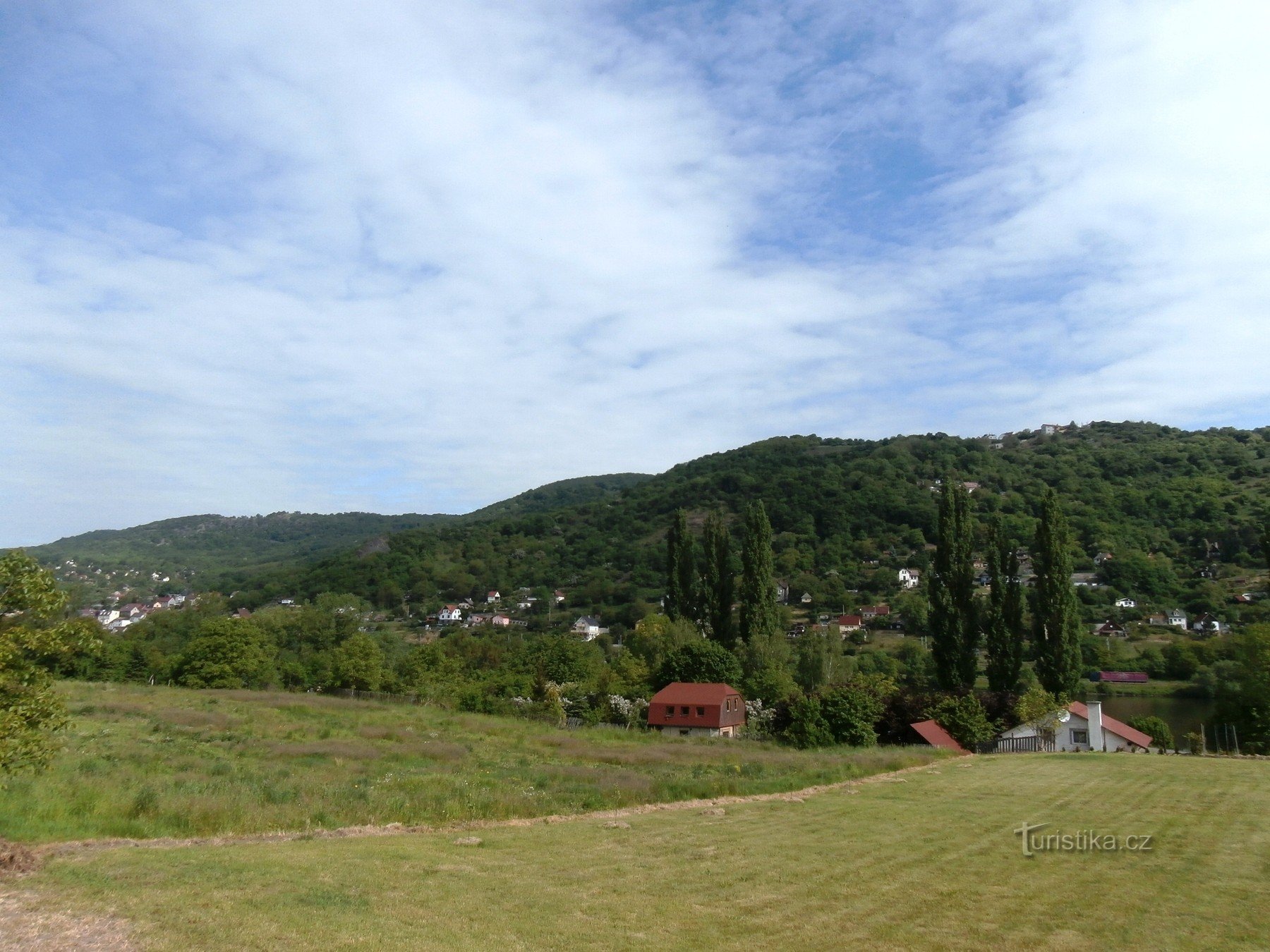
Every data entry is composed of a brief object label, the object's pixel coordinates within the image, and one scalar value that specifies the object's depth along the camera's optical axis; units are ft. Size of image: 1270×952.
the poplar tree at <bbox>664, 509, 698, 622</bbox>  222.07
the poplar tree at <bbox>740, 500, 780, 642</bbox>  200.34
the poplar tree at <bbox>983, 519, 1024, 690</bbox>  153.69
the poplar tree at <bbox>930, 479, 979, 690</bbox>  156.35
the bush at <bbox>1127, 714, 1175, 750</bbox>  160.25
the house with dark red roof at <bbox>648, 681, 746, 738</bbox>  166.30
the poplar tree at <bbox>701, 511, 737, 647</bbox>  208.54
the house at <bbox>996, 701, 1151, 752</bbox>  131.75
